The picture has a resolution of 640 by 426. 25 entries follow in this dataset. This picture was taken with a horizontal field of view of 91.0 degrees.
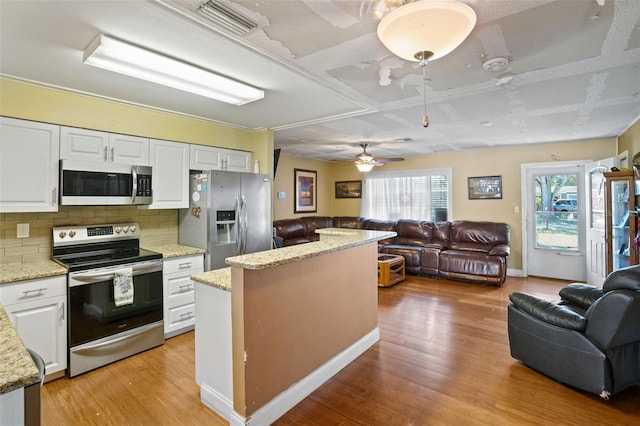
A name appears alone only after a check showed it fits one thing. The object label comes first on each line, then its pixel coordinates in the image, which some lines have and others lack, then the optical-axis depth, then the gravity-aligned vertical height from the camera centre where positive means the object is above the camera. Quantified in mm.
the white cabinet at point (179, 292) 3186 -784
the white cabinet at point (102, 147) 2744 +664
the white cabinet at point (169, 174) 3307 +473
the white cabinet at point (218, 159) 3639 +717
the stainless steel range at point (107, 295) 2559 -676
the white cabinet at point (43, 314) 2287 -729
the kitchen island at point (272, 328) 1889 -764
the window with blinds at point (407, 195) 6621 +461
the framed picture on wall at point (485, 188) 5998 +526
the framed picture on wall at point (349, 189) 7766 +679
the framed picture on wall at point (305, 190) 7066 +593
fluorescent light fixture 1922 +1026
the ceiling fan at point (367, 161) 5180 +902
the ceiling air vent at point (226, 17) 1589 +1065
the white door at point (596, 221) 4230 -107
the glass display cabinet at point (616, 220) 3789 -82
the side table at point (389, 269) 4992 -897
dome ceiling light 1236 +786
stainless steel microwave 2699 +316
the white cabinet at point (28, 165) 2439 +426
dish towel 2734 -606
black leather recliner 2104 -913
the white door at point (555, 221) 5367 -123
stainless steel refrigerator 3436 +18
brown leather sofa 5184 -559
